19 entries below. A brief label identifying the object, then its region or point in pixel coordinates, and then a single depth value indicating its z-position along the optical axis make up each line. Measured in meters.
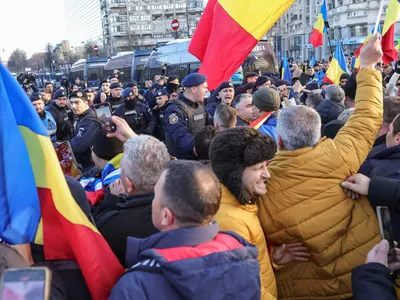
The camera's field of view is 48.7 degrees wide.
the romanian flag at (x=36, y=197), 1.79
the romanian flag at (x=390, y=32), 5.95
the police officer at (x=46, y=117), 7.20
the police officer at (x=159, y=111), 7.59
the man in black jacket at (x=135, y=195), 2.18
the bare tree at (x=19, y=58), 97.81
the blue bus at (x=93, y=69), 29.62
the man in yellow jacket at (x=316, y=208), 2.31
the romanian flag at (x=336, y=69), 9.50
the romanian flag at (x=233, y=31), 3.42
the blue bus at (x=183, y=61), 16.19
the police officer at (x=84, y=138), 5.42
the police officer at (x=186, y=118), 5.00
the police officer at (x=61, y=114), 7.73
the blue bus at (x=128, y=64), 24.01
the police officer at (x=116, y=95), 9.61
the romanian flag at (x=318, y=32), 11.18
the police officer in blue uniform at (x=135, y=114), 7.52
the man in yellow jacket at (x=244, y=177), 2.18
